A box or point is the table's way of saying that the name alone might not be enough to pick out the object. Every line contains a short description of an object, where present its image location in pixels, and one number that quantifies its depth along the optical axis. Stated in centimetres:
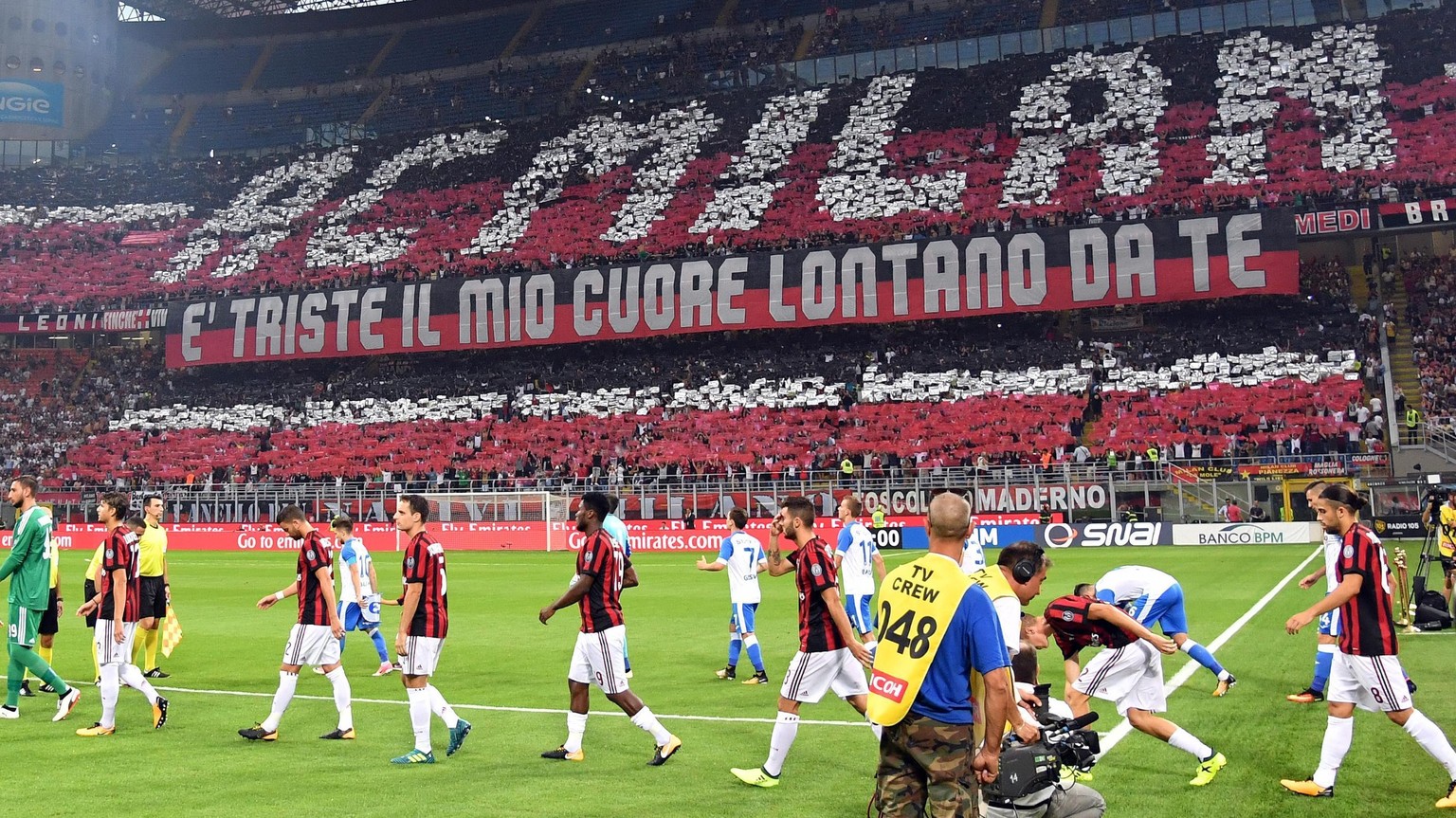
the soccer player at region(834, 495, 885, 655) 1579
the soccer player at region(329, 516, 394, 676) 1589
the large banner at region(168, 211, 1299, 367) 4756
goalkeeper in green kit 1211
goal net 4188
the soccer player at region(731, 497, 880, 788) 927
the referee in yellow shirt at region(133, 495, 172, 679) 1496
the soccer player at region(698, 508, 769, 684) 1480
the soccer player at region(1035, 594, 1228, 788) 885
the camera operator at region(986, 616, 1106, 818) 619
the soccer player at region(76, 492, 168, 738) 1159
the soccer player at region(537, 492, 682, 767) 983
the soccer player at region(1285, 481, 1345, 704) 1206
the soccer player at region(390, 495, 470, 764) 1006
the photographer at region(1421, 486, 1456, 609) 1816
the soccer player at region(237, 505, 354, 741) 1111
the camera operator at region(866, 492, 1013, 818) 547
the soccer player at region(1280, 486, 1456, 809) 841
